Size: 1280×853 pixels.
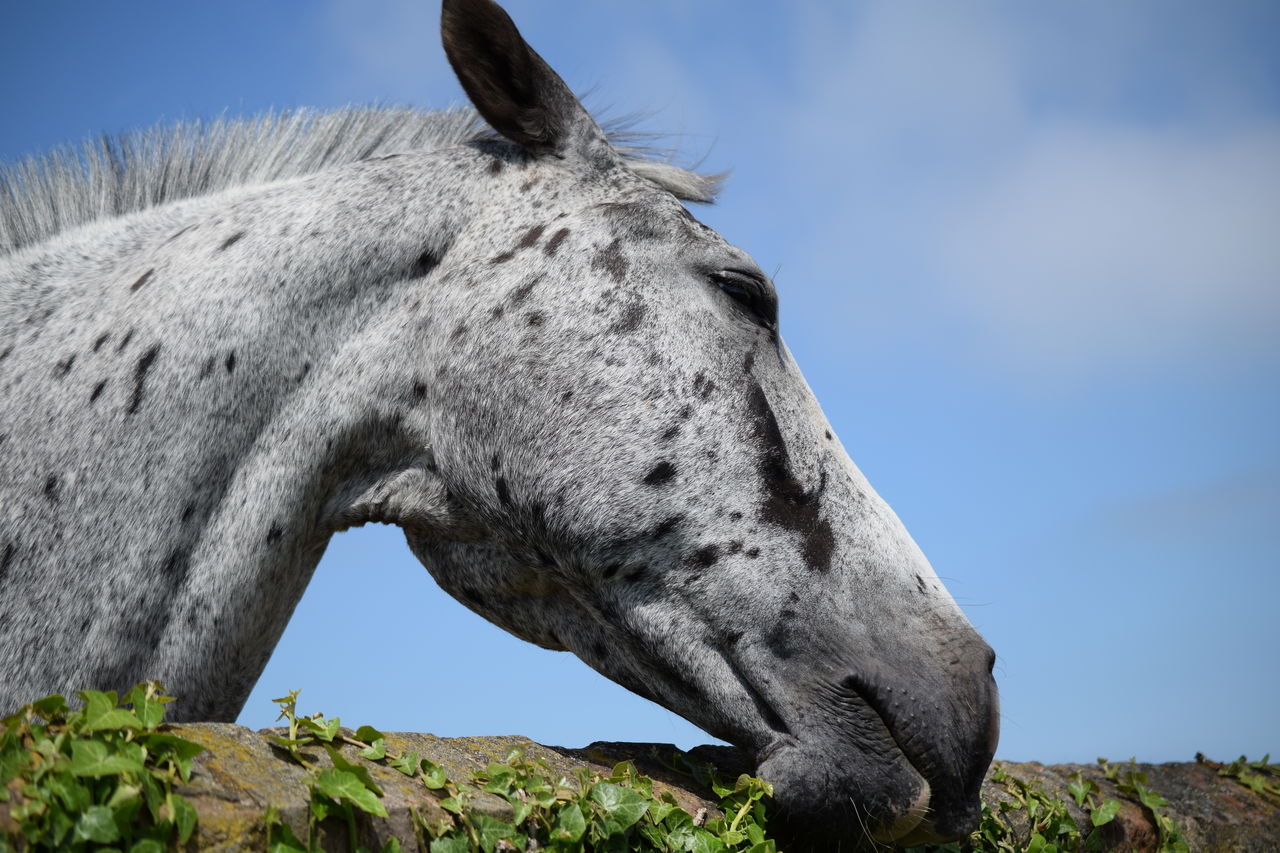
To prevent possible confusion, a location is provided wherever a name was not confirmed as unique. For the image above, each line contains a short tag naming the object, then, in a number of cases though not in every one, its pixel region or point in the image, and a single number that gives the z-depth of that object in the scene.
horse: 2.10
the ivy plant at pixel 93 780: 1.84
